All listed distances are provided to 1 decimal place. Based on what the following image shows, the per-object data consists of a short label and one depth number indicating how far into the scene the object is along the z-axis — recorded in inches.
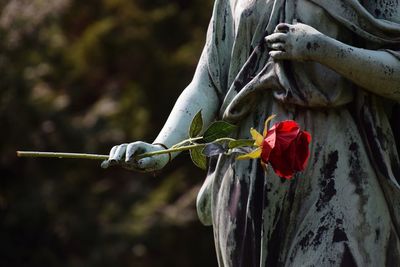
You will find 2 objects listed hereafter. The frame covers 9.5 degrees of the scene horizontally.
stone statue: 370.8
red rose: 342.8
